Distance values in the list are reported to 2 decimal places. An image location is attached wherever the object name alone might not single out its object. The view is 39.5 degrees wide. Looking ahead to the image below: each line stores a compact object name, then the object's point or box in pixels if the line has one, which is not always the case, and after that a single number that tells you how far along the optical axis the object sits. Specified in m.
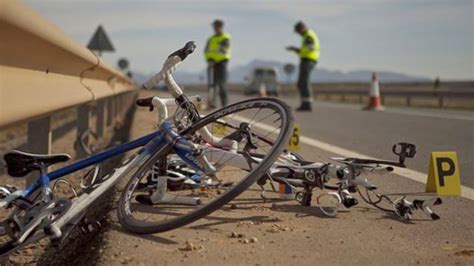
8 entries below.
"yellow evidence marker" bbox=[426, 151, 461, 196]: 3.73
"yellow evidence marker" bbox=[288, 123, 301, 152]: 4.87
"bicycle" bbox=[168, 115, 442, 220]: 3.46
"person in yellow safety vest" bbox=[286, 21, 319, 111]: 14.85
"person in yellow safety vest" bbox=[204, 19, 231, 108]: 14.34
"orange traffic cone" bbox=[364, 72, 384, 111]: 16.96
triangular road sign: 18.61
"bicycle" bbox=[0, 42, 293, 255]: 2.83
